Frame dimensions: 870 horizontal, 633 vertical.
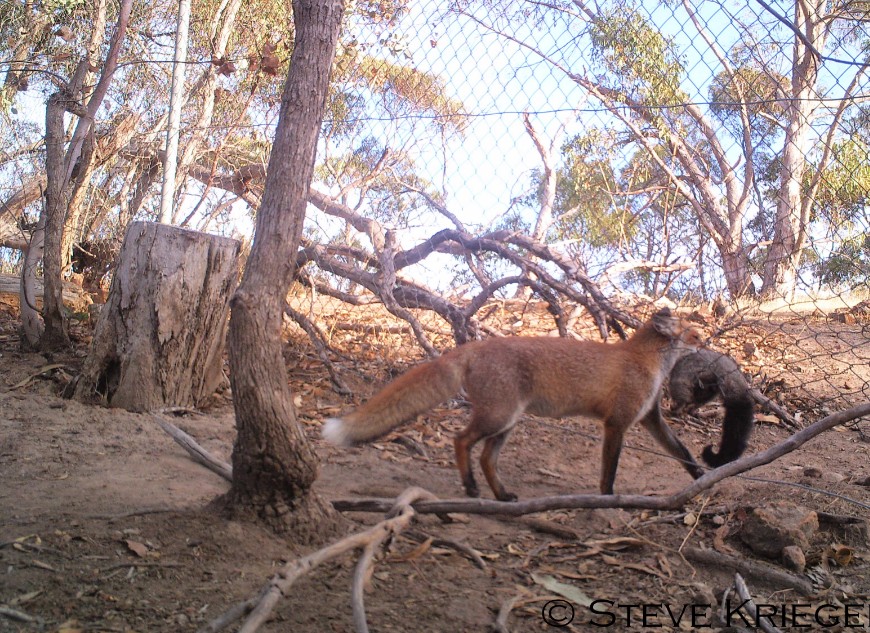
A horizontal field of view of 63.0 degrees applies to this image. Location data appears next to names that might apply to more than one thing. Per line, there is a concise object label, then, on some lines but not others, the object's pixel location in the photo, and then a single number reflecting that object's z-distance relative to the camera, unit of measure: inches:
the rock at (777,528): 122.0
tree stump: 190.9
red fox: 151.9
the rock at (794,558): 117.0
